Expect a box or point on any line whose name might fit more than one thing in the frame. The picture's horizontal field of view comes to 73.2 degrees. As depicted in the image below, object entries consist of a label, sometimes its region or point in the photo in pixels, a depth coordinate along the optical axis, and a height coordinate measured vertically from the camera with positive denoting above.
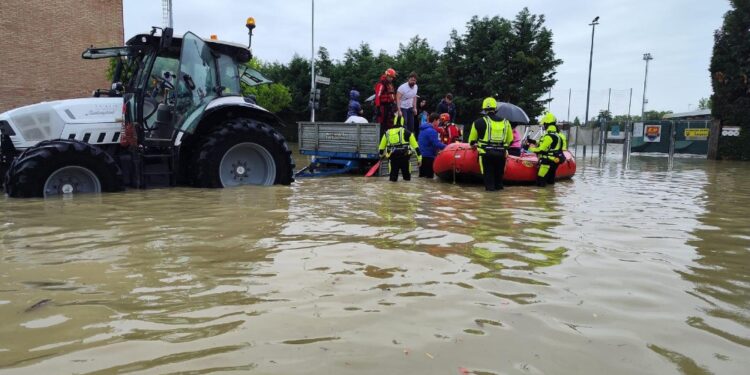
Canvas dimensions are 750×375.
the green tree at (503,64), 29.36 +4.20
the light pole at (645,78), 51.08 +6.56
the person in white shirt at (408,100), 11.25 +0.73
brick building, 21.09 +3.36
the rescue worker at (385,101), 10.93 +0.66
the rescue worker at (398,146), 9.54 -0.26
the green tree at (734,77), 20.73 +2.62
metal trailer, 10.70 -0.34
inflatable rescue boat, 9.46 -0.61
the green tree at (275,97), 32.59 +2.11
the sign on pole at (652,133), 22.62 +0.24
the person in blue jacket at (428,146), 10.71 -0.29
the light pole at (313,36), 27.05 +5.10
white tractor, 6.33 -0.08
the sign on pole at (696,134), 21.90 +0.23
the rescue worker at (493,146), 8.66 -0.20
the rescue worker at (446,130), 12.44 +0.09
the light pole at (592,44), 32.00 +5.86
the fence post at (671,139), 20.44 -0.01
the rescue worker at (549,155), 9.42 -0.35
